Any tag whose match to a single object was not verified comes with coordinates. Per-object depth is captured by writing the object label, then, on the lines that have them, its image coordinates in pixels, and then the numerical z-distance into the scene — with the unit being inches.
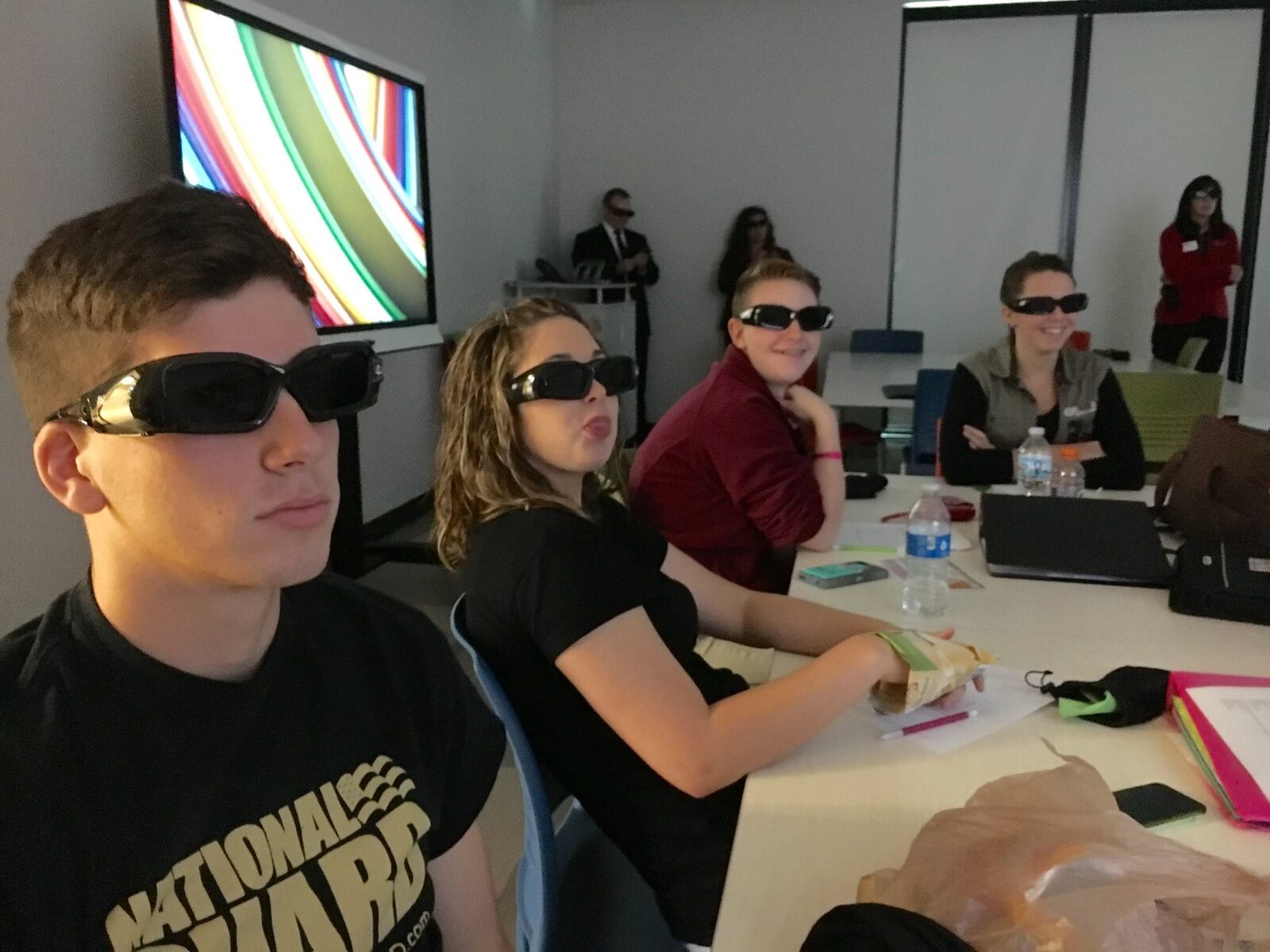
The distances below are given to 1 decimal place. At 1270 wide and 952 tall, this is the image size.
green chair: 133.3
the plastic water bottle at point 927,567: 64.0
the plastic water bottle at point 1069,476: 94.3
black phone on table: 39.1
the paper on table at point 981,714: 46.1
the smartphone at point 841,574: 69.8
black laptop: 68.7
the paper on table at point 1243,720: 41.3
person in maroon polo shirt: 79.7
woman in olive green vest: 100.7
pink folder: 38.4
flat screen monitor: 110.2
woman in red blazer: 240.8
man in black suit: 265.3
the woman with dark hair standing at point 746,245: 269.4
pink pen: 46.8
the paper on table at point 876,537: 78.4
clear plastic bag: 26.6
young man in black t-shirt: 27.9
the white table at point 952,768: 35.6
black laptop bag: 60.4
